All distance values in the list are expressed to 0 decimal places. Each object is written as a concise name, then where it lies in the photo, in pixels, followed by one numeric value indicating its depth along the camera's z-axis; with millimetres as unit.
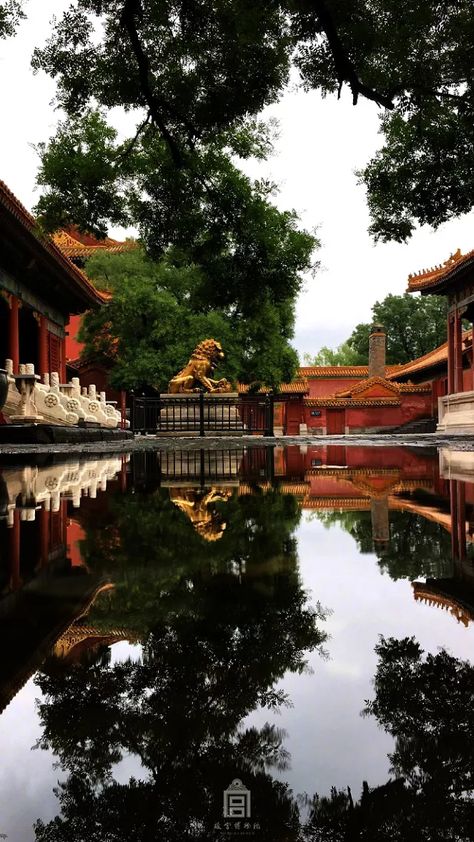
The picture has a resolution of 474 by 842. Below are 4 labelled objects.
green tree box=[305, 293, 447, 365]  43219
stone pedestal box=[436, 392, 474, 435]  17469
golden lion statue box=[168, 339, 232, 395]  19141
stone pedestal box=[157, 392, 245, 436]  18906
